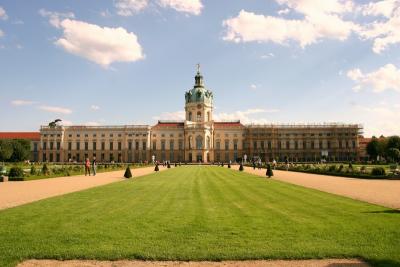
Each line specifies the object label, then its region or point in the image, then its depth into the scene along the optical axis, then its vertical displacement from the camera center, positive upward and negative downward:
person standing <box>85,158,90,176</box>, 37.44 -1.09
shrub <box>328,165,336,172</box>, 39.72 -1.77
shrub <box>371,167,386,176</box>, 31.89 -1.69
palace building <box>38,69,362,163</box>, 115.88 +3.87
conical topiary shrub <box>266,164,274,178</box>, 34.50 -1.76
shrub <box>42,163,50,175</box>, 34.61 -1.53
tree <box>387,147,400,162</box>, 60.79 -0.37
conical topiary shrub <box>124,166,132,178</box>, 32.75 -1.76
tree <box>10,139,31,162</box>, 87.69 +0.34
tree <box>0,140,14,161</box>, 77.56 +0.95
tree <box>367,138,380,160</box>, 101.06 +0.79
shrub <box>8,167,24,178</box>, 29.25 -1.42
